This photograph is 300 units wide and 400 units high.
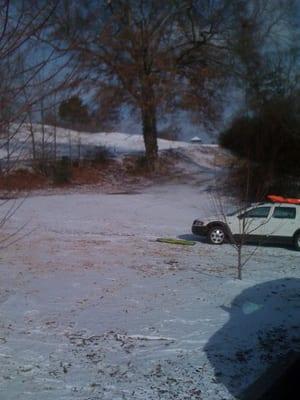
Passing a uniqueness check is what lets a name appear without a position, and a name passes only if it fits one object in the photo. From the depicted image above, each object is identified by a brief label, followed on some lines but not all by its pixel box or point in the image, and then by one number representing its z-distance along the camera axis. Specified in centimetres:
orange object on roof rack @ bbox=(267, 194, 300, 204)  1842
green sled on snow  1856
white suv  1847
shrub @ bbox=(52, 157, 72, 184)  3416
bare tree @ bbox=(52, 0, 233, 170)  3356
